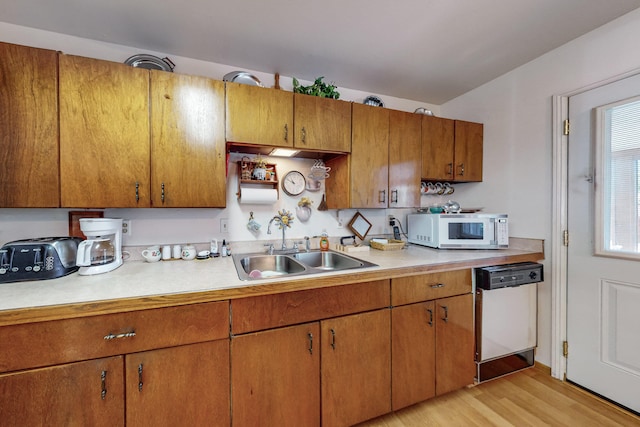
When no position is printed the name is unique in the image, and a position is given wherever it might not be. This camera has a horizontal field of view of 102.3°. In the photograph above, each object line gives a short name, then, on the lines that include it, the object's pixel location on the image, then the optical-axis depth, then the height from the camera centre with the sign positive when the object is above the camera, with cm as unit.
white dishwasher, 175 -76
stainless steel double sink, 173 -37
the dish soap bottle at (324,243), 215 -27
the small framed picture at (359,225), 236 -13
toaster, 120 -24
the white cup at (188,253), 175 -29
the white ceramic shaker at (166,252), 171 -28
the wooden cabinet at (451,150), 223 +55
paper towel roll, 189 +12
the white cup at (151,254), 166 -28
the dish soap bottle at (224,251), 187 -29
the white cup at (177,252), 175 -28
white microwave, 203 -16
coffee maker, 129 -20
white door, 155 -20
